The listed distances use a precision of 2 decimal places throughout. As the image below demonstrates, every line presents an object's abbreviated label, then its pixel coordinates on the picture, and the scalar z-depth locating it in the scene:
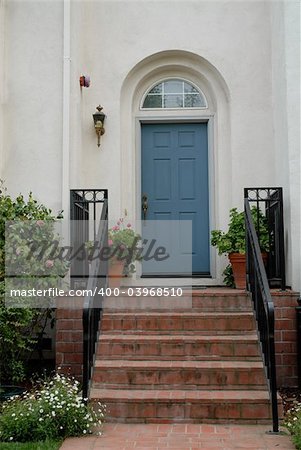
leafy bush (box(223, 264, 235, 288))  7.34
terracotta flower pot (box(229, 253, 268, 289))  6.76
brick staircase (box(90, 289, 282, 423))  4.86
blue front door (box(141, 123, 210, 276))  7.94
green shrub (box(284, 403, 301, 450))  4.12
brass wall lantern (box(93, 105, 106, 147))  7.61
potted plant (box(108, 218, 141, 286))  6.89
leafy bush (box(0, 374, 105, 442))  4.38
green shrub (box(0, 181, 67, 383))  6.00
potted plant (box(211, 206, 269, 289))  6.78
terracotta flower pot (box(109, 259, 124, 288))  6.88
